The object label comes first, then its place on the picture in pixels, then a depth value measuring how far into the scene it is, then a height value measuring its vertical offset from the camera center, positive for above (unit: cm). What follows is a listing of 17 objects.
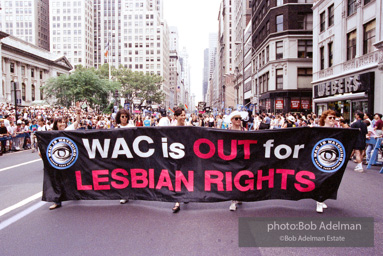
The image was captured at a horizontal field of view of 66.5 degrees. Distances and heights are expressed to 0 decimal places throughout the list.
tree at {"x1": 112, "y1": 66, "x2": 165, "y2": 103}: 7444 +940
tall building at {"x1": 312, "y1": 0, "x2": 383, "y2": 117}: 1989 +504
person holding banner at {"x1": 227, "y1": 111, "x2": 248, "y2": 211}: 584 -2
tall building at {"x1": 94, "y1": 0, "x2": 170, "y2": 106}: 12912 +3510
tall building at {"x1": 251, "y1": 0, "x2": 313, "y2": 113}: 3759 +854
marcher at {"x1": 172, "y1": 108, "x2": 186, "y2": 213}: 634 +8
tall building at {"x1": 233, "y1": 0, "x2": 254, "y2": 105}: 6072 +1615
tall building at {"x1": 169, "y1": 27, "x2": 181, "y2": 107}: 18212 +2881
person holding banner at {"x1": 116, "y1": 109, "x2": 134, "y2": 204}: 666 +4
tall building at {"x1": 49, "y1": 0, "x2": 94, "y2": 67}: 12356 +3928
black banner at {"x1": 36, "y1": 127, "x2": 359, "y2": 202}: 521 -81
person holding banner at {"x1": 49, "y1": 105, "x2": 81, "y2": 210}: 699 -9
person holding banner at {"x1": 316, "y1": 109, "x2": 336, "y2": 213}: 665 -1
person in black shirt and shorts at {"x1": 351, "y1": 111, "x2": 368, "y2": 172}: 946 -69
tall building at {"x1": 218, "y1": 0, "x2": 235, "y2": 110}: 10150 +2383
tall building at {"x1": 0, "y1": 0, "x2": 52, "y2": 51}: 12019 +4219
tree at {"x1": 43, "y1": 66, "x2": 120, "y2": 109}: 4062 +462
